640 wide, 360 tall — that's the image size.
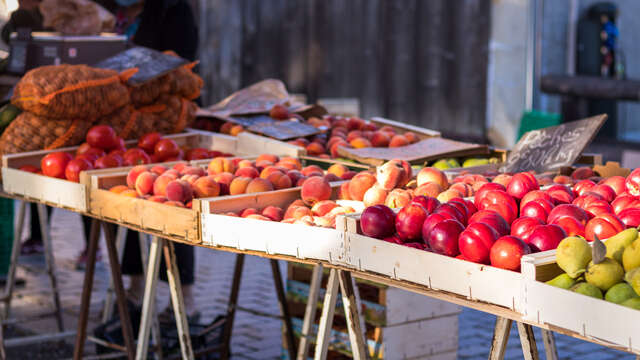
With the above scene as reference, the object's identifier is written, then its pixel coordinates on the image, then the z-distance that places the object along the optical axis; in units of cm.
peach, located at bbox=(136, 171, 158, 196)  327
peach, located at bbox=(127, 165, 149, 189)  340
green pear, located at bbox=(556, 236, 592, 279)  188
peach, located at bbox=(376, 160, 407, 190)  292
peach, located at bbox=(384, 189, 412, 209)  266
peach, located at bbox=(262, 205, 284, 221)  294
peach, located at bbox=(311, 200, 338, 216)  290
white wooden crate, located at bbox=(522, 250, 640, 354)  171
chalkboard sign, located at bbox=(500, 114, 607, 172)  331
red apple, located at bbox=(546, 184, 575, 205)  253
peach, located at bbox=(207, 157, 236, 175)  344
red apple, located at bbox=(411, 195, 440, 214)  243
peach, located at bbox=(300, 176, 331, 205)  302
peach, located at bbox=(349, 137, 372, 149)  399
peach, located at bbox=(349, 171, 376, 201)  300
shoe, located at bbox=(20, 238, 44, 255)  708
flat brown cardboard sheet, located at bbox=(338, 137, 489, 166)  370
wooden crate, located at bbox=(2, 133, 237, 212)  345
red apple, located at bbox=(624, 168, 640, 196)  257
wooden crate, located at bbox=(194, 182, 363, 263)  246
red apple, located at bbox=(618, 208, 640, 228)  222
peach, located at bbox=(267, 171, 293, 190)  322
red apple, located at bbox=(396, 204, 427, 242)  232
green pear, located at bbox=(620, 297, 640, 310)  172
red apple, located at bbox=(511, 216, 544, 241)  214
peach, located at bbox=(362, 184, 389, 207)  284
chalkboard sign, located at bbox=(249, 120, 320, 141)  414
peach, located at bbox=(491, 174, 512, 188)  289
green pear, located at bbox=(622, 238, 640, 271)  184
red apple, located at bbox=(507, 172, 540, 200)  259
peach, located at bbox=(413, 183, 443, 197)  281
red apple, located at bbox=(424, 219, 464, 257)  214
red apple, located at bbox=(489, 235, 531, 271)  199
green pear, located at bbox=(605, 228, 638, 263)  191
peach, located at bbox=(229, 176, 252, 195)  317
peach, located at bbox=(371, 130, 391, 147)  411
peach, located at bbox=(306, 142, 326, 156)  404
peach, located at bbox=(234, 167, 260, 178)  331
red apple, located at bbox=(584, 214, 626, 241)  210
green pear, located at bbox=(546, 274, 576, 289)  186
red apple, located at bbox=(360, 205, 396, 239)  234
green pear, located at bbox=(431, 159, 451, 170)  372
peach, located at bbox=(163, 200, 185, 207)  303
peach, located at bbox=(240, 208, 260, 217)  294
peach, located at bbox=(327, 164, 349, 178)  342
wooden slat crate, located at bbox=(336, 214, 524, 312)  195
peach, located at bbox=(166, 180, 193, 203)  309
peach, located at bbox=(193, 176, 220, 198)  316
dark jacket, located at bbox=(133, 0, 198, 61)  528
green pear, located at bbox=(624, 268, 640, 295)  176
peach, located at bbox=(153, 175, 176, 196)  321
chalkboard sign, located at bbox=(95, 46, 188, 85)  420
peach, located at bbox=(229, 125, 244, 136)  439
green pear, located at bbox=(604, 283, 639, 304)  177
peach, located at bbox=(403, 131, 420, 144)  425
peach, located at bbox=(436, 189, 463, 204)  271
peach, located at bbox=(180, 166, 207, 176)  335
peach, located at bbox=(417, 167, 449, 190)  294
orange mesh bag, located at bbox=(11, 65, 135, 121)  387
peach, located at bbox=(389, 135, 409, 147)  406
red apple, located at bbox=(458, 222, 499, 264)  208
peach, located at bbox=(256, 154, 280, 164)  363
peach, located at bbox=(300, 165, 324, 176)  340
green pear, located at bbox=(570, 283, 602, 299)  180
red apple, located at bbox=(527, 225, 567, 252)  206
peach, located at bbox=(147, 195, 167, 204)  311
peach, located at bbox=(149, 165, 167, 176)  345
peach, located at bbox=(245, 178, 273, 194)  312
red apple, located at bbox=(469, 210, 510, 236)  220
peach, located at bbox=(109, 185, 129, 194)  334
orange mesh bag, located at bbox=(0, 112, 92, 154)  401
